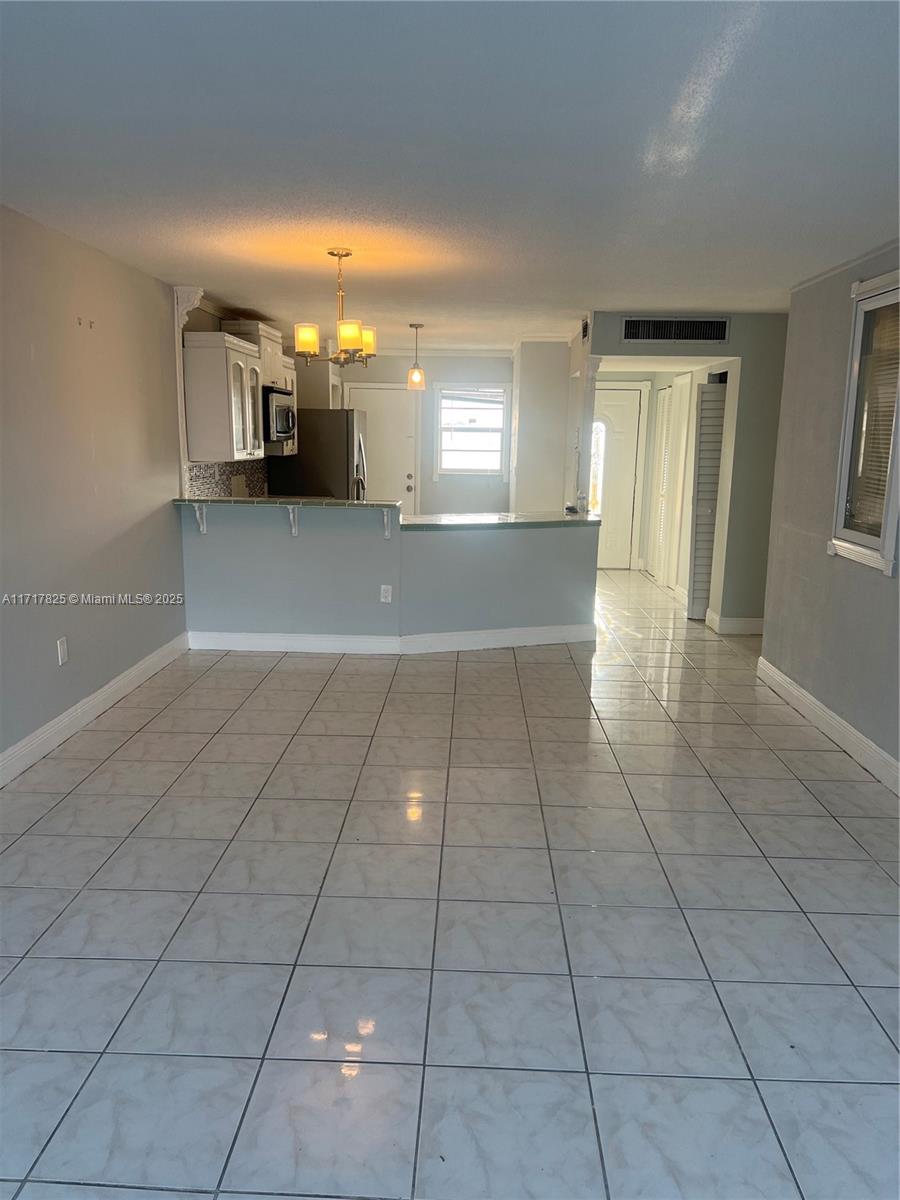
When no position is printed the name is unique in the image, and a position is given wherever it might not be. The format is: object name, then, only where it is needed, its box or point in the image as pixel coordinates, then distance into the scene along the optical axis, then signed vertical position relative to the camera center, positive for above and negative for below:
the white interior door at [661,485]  7.67 -0.29
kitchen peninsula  5.13 -0.80
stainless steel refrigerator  7.14 -0.10
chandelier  4.13 +0.57
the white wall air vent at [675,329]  5.47 +0.86
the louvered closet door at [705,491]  6.14 -0.27
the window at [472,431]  8.70 +0.23
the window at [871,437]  3.39 +0.10
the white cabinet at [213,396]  5.04 +0.32
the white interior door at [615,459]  8.24 -0.04
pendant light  7.03 +0.63
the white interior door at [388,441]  8.73 +0.11
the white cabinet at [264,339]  5.88 +0.81
